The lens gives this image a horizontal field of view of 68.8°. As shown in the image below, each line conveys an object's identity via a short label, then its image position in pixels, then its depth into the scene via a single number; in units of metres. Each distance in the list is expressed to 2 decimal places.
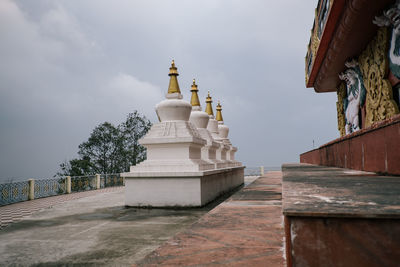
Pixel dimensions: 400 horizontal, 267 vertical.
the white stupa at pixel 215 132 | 15.37
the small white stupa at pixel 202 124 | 12.03
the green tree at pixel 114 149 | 22.27
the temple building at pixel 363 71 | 3.05
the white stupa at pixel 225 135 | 17.30
